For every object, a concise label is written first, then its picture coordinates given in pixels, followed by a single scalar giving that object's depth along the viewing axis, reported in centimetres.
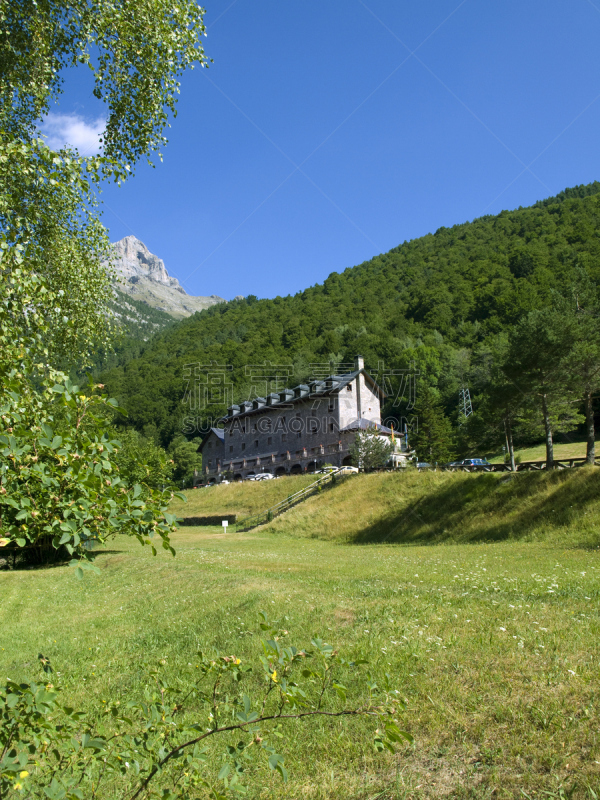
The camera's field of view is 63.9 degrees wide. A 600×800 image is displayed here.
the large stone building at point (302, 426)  5981
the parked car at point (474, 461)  5175
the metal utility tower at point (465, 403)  7855
